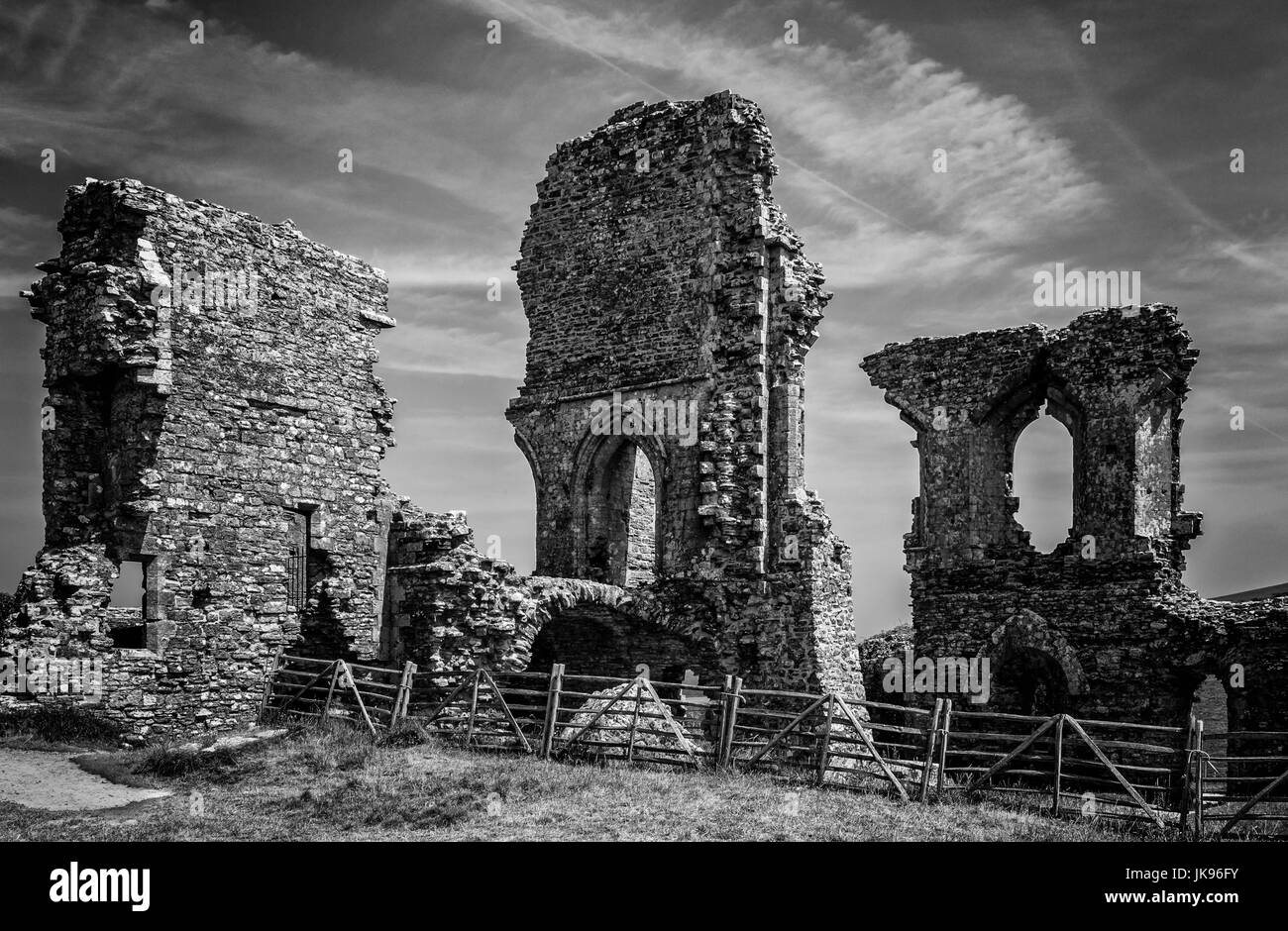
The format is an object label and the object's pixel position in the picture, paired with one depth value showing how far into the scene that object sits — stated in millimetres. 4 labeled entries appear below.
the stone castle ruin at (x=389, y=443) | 19156
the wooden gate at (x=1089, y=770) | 15578
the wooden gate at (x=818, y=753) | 16203
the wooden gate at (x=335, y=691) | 18406
